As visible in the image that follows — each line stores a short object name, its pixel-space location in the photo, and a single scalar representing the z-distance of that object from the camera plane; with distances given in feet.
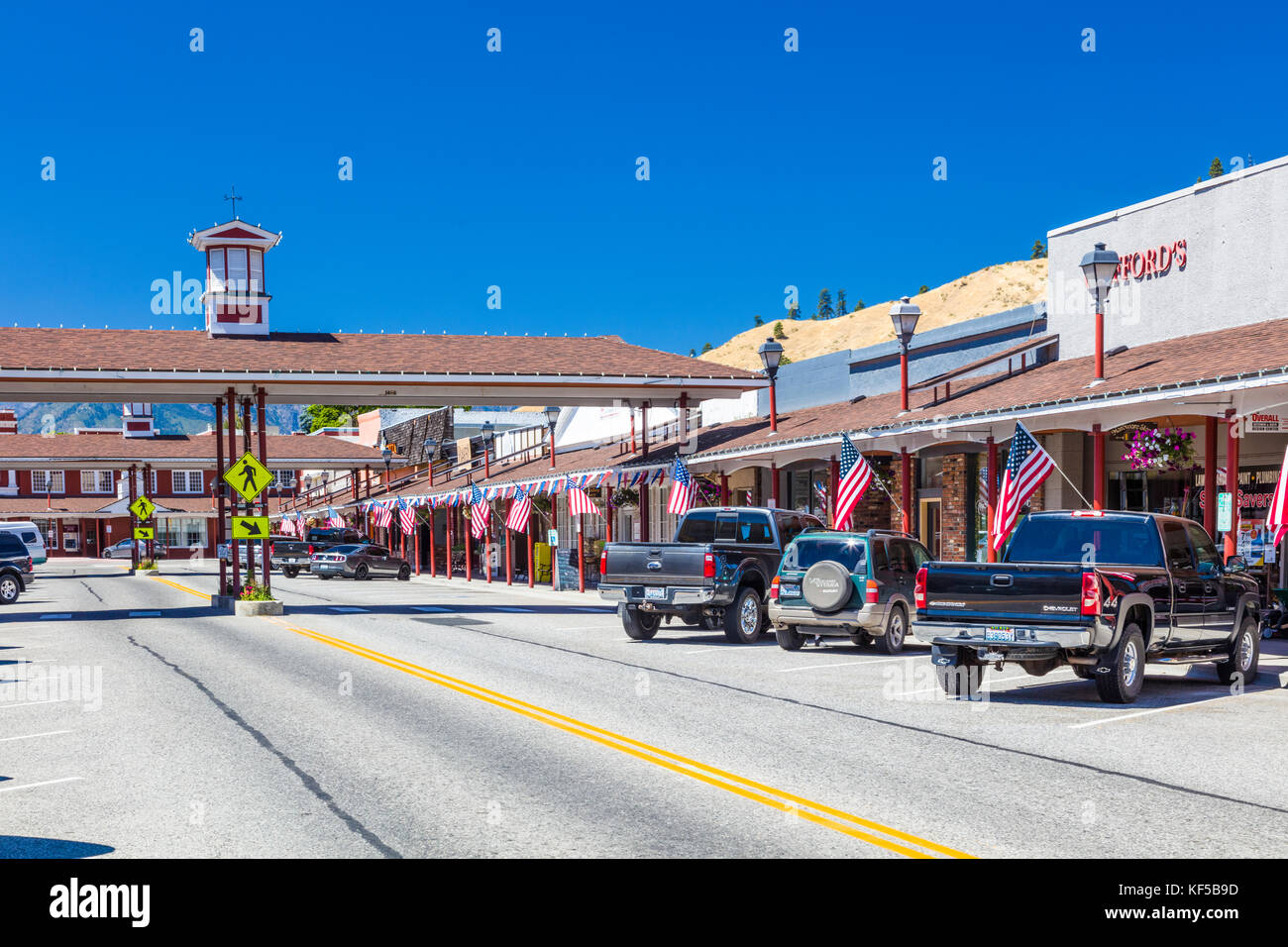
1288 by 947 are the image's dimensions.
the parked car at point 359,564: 168.76
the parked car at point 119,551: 297.33
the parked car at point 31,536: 166.20
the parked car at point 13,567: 122.01
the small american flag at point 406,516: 173.37
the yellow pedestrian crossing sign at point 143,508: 196.85
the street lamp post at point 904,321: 84.89
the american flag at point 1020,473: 64.18
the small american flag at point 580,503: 114.42
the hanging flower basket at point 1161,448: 67.26
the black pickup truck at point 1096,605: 41.45
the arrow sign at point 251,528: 99.50
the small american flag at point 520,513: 125.80
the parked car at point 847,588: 59.62
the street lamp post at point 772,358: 102.78
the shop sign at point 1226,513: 57.98
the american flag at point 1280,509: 51.88
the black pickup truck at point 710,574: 67.46
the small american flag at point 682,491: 101.47
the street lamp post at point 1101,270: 71.26
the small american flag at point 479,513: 138.00
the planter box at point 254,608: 94.27
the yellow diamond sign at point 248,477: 98.84
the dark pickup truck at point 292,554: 184.75
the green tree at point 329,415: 400.88
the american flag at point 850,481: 78.33
